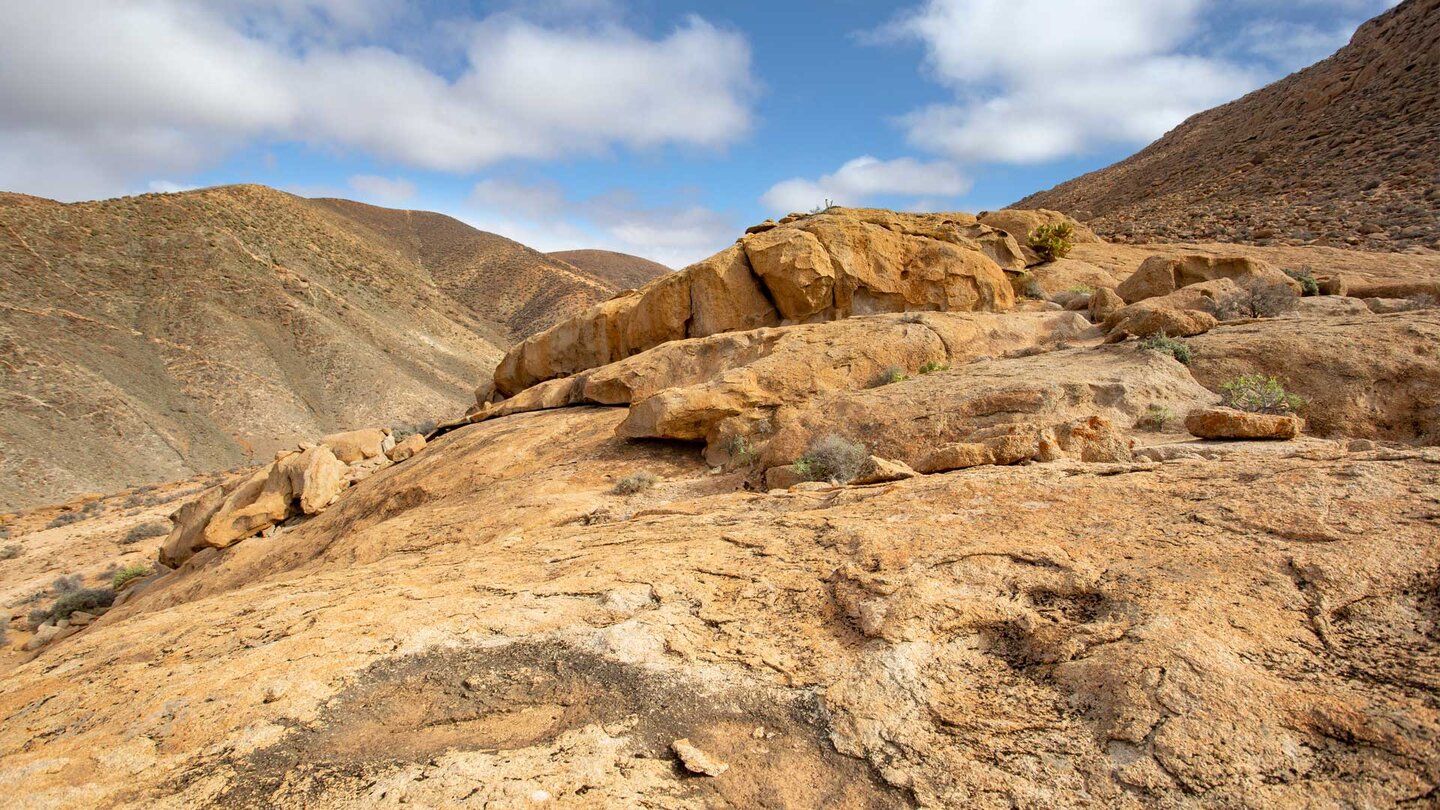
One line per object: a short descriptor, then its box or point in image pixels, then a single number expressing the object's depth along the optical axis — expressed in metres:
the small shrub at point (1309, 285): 10.80
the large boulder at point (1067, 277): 14.84
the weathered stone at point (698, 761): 2.45
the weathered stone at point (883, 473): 5.44
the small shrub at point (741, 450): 8.12
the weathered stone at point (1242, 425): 5.29
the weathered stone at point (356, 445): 13.80
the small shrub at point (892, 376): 9.05
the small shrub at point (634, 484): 7.78
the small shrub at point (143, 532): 17.73
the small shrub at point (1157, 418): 6.41
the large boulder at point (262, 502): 11.01
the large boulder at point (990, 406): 6.61
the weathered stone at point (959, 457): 5.40
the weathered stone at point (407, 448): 12.96
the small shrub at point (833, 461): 6.54
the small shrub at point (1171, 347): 7.63
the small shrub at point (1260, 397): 6.43
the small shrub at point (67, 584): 14.57
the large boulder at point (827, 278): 12.42
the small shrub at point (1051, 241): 15.83
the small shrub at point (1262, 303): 9.59
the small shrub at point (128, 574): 13.41
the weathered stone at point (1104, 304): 10.93
